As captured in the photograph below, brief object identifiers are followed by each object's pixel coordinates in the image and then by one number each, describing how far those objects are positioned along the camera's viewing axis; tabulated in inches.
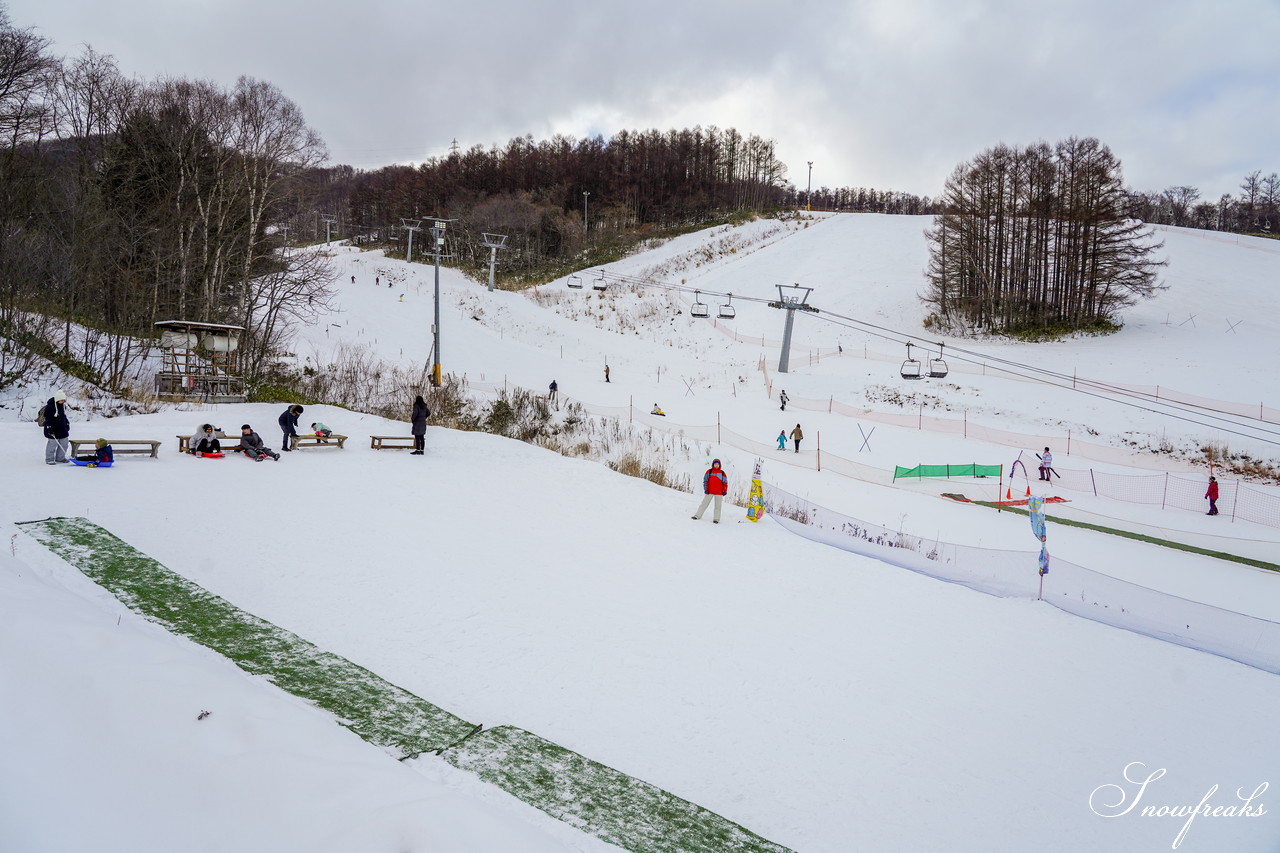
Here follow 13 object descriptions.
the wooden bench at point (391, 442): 691.4
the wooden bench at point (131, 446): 507.8
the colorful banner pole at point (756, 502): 531.8
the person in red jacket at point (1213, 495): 786.2
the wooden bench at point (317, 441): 666.9
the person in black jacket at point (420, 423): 677.9
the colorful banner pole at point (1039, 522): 410.3
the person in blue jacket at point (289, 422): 644.7
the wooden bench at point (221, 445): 587.8
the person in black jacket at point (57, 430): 483.5
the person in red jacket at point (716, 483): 502.9
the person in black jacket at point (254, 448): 594.6
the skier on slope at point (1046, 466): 895.1
